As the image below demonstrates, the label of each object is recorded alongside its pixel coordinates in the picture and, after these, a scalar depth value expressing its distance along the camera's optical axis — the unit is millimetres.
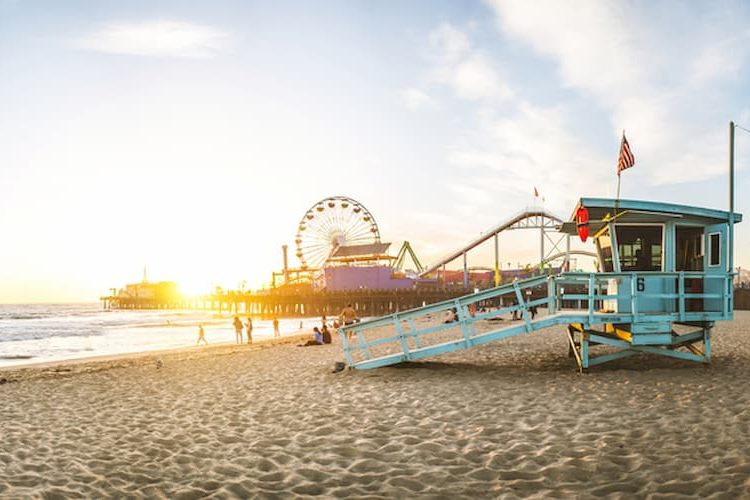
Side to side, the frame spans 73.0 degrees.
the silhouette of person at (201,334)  26906
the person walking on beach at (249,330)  25653
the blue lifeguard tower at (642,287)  10117
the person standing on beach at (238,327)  25795
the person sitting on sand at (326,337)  18922
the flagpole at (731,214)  10656
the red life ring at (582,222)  10969
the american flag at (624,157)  12227
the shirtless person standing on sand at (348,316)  18641
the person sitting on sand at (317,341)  18741
